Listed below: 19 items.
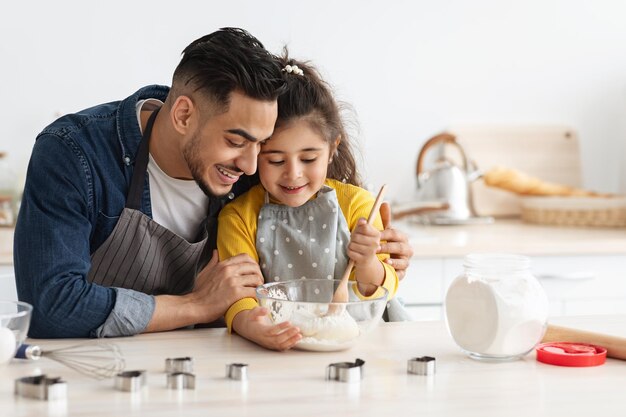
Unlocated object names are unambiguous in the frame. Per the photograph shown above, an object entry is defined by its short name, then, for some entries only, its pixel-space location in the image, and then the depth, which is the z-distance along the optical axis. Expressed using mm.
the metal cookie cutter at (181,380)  1924
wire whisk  1998
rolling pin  2130
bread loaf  4095
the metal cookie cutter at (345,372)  1977
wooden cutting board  4221
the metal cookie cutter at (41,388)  1860
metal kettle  3973
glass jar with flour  2049
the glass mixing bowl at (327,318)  2122
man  2285
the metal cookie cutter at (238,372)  1975
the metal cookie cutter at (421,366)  2020
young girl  2453
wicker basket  3905
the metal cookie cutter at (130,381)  1906
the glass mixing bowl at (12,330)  2013
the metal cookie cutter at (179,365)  2007
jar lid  2086
